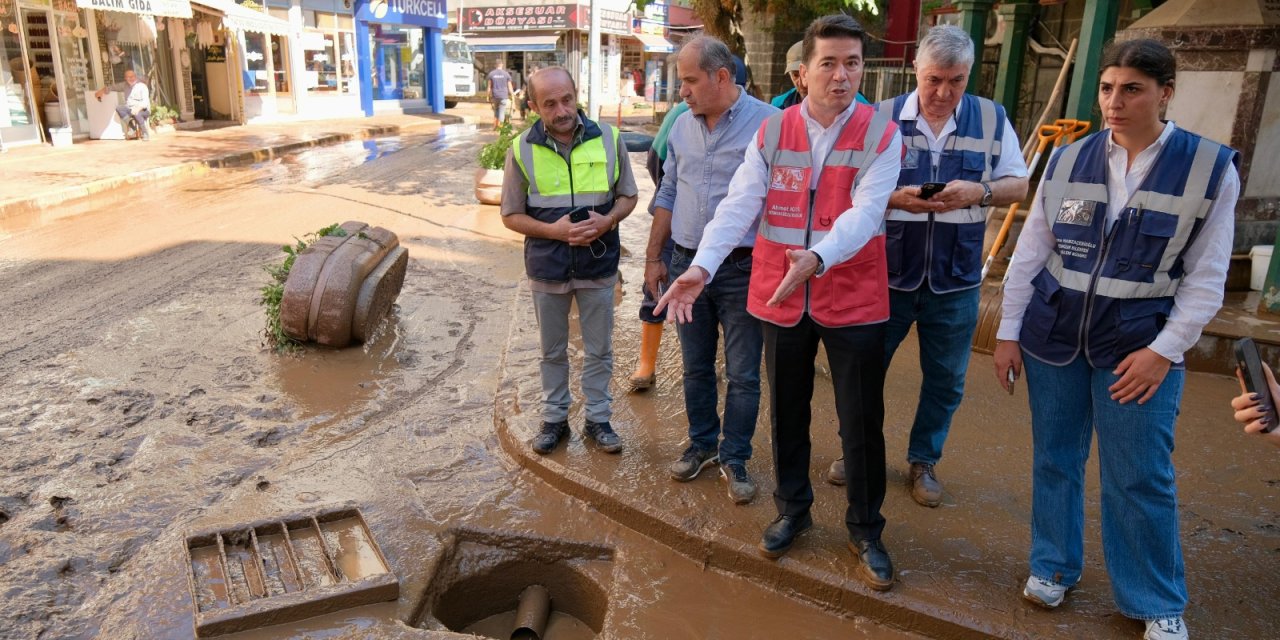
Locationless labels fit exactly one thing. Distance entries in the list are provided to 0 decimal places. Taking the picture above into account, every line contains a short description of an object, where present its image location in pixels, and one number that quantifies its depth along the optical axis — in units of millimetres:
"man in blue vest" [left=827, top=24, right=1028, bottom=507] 3426
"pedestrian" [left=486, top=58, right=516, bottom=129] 22891
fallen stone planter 6035
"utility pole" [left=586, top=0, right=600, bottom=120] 16492
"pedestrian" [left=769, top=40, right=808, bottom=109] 4350
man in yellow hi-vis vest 4023
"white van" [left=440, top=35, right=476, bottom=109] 33906
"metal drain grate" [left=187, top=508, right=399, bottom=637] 3145
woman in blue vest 2662
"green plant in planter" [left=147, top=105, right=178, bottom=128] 19234
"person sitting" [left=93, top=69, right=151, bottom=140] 17500
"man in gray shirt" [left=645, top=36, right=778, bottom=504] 3682
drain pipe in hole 3473
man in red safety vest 3025
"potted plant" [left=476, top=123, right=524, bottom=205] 11406
